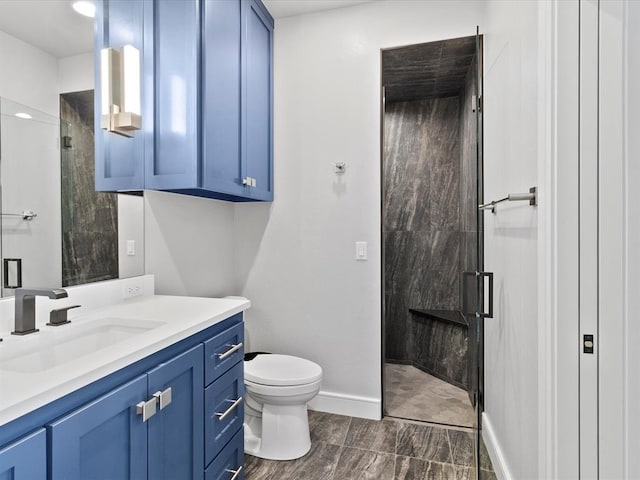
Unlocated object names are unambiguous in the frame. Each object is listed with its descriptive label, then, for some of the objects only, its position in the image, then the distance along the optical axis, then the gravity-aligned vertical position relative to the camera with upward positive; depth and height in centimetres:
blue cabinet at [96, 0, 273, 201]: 175 +68
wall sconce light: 156 +65
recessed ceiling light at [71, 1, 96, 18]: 157 +101
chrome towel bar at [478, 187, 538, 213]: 121 +14
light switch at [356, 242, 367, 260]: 239 -8
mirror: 131 +33
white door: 93 +0
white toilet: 190 -92
